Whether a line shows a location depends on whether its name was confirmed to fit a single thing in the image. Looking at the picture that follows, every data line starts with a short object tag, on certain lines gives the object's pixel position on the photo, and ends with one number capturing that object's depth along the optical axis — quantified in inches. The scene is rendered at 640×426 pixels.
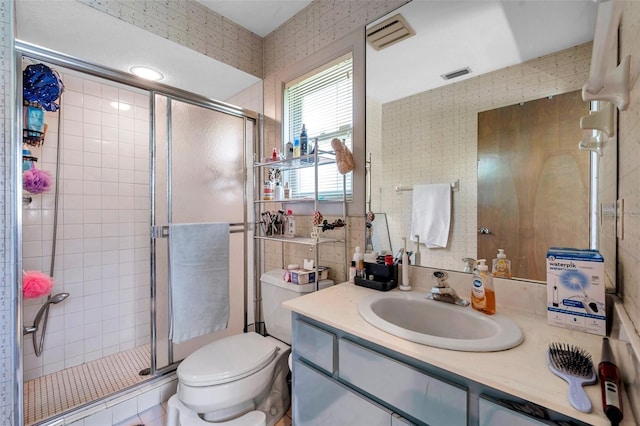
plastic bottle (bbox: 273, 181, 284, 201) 74.1
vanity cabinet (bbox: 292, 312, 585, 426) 26.1
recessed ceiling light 78.2
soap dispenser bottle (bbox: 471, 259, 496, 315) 39.6
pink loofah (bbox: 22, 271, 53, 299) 55.8
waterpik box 32.4
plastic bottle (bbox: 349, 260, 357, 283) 57.1
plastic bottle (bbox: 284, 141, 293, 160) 71.3
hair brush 22.0
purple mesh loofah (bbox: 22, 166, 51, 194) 66.2
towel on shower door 63.1
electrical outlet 28.6
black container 51.9
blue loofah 47.2
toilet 49.1
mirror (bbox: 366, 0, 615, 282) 38.6
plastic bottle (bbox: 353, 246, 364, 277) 56.1
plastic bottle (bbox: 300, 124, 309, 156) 68.6
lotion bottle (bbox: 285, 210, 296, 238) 73.5
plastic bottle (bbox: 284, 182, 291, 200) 75.3
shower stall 65.6
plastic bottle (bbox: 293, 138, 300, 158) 69.4
